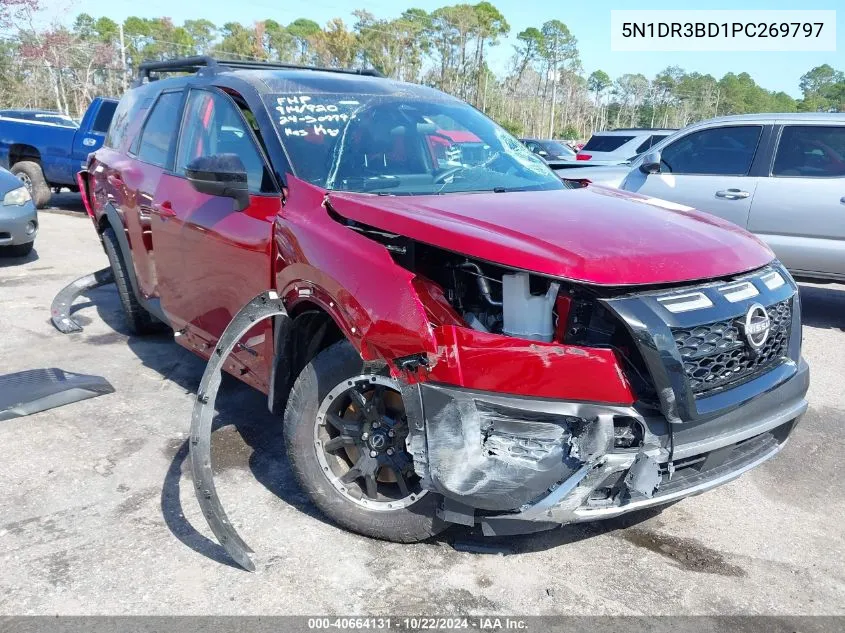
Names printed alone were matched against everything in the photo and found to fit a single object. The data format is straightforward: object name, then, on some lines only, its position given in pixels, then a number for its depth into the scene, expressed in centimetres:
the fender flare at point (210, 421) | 267
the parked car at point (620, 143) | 1347
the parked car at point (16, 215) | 745
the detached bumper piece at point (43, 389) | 404
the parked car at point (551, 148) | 2065
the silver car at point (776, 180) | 605
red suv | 232
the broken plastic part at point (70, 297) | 559
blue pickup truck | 1140
